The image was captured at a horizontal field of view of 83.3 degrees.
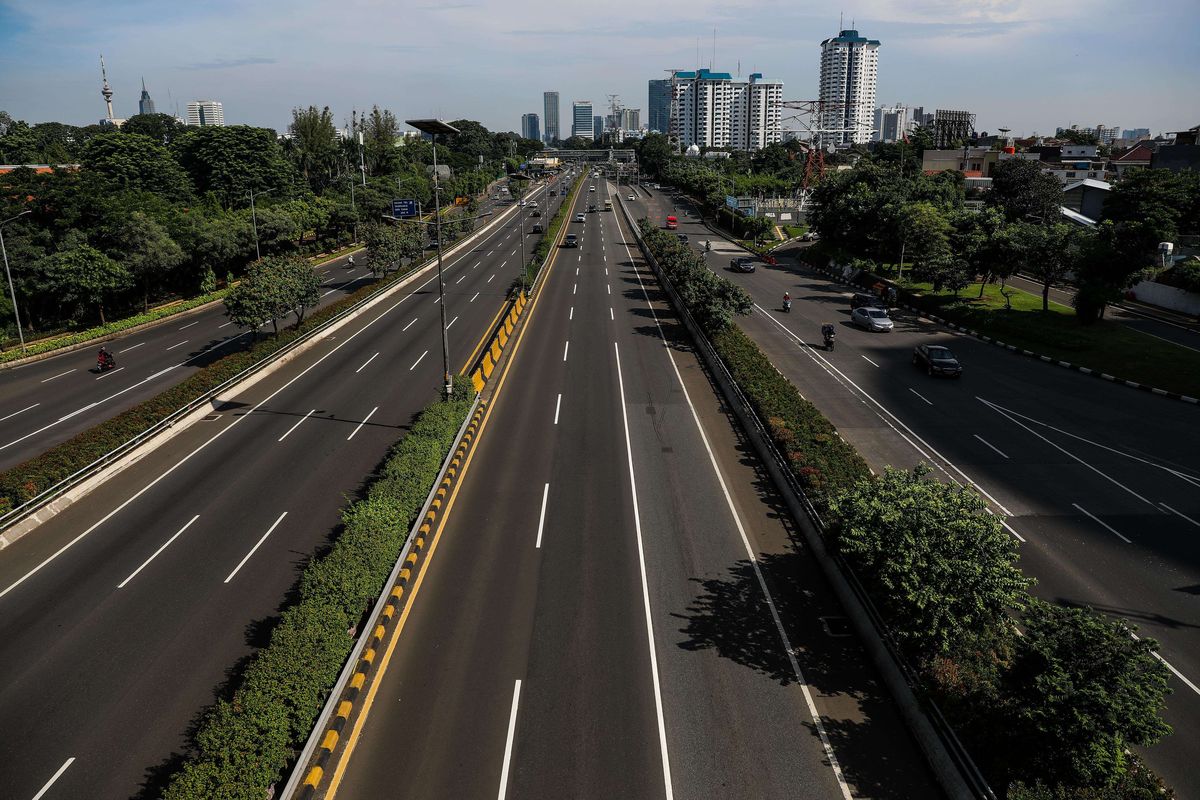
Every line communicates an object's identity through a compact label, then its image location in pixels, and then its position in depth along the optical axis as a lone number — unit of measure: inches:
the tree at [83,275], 1978.3
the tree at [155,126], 6082.7
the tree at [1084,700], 430.9
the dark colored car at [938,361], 1494.8
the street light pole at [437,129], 1089.4
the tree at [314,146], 4503.0
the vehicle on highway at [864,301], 2106.8
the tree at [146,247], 2170.3
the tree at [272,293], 1621.6
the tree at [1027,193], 2842.0
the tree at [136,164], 2962.6
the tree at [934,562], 564.7
